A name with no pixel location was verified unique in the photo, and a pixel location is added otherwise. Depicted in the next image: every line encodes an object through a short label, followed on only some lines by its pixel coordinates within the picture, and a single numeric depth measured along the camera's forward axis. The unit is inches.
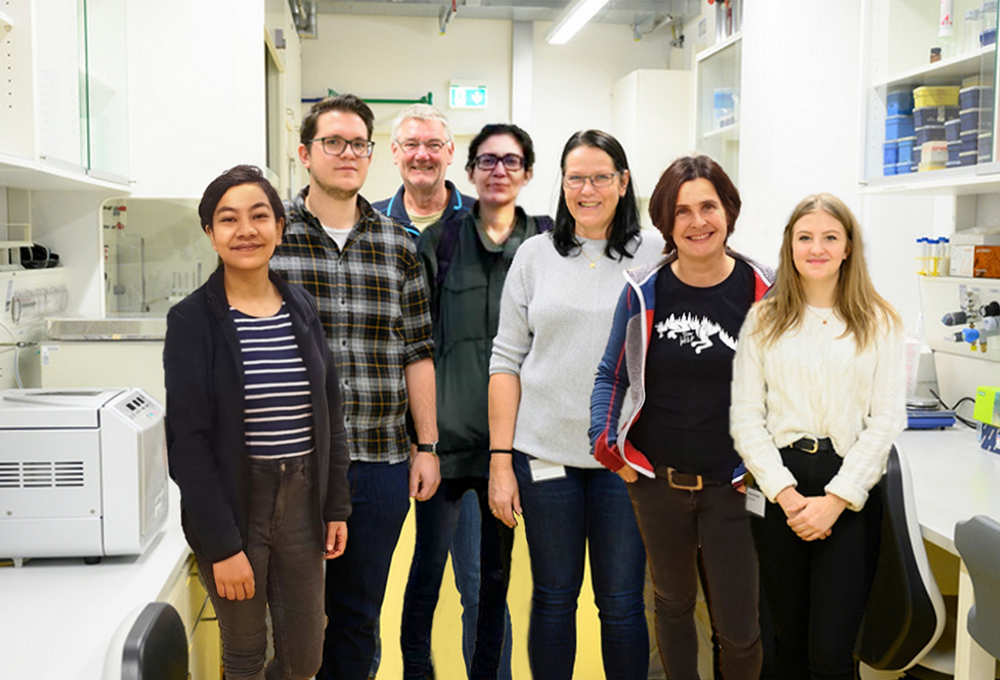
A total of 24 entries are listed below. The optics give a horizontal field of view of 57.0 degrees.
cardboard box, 103.3
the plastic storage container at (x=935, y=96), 98.9
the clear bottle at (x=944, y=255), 111.3
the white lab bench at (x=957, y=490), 70.4
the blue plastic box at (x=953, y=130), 97.0
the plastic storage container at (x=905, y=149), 103.7
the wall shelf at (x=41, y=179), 79.3
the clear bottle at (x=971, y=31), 96.0
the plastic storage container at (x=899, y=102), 105.0
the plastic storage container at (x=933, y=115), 98.7
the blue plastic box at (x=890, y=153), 105.7
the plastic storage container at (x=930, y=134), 99.5
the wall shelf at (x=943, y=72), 95.4
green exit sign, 254.2
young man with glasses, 65.7
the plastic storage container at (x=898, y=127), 104.7
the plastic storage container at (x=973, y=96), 92.4
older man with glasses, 81.2
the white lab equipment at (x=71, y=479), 66.2
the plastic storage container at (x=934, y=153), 98.6
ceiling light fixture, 199.2
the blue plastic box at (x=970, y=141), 93.7
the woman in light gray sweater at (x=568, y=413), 66.9
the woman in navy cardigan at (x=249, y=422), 55.7
